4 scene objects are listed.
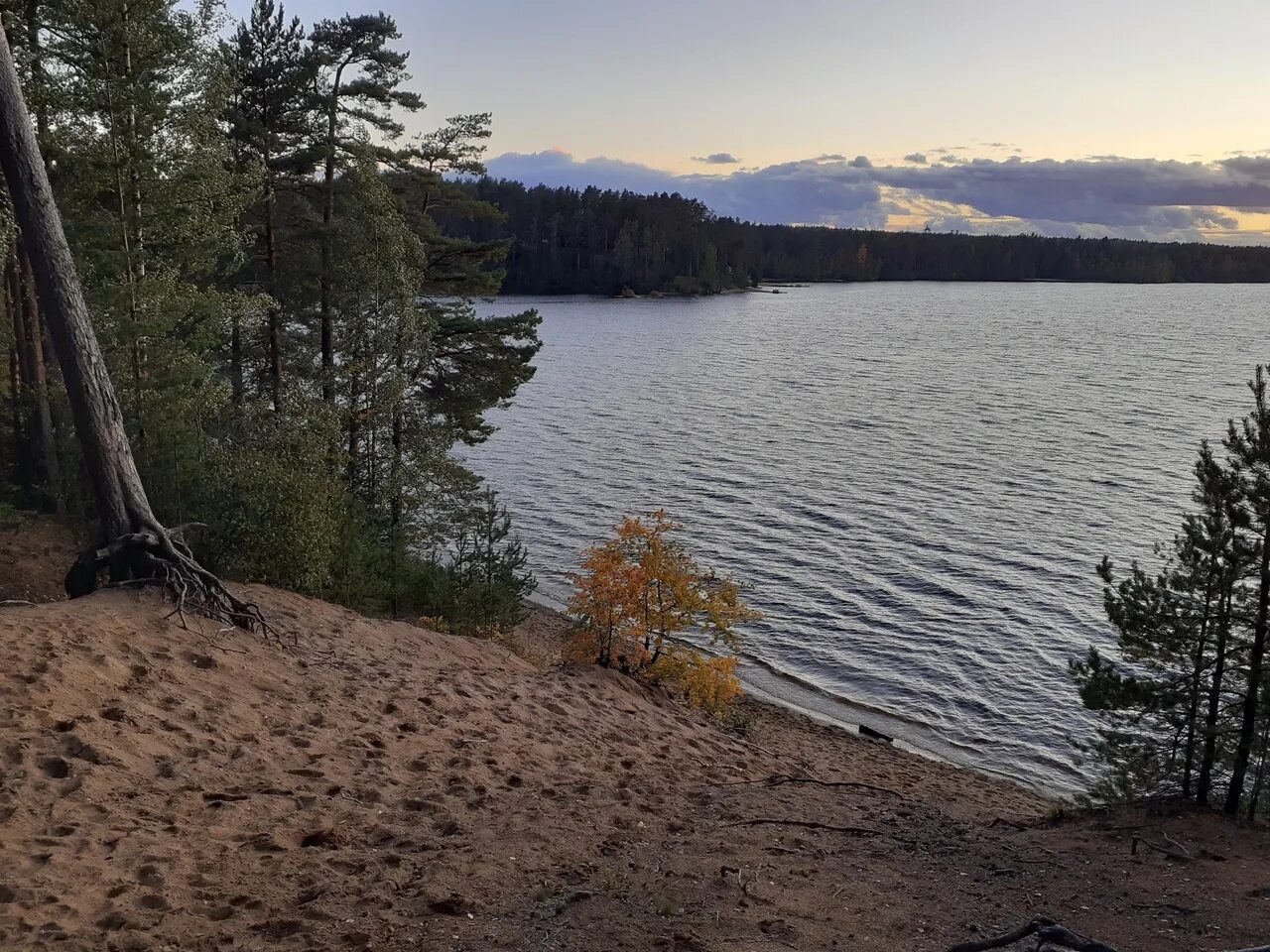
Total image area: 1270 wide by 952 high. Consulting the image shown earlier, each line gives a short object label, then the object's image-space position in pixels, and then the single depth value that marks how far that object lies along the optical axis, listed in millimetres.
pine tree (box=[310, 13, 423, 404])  24062
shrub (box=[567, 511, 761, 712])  18266
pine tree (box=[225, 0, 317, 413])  24312
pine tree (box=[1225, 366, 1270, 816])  11453
